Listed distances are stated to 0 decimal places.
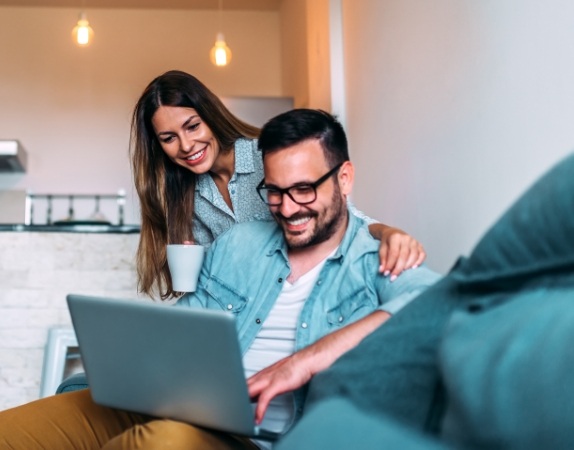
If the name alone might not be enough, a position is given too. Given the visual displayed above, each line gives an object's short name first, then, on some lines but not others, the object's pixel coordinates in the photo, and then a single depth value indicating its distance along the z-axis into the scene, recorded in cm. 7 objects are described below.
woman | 209
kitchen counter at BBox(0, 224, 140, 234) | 338
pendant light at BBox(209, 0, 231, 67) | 490
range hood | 578
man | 147
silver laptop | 103
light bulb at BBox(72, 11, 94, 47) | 459
